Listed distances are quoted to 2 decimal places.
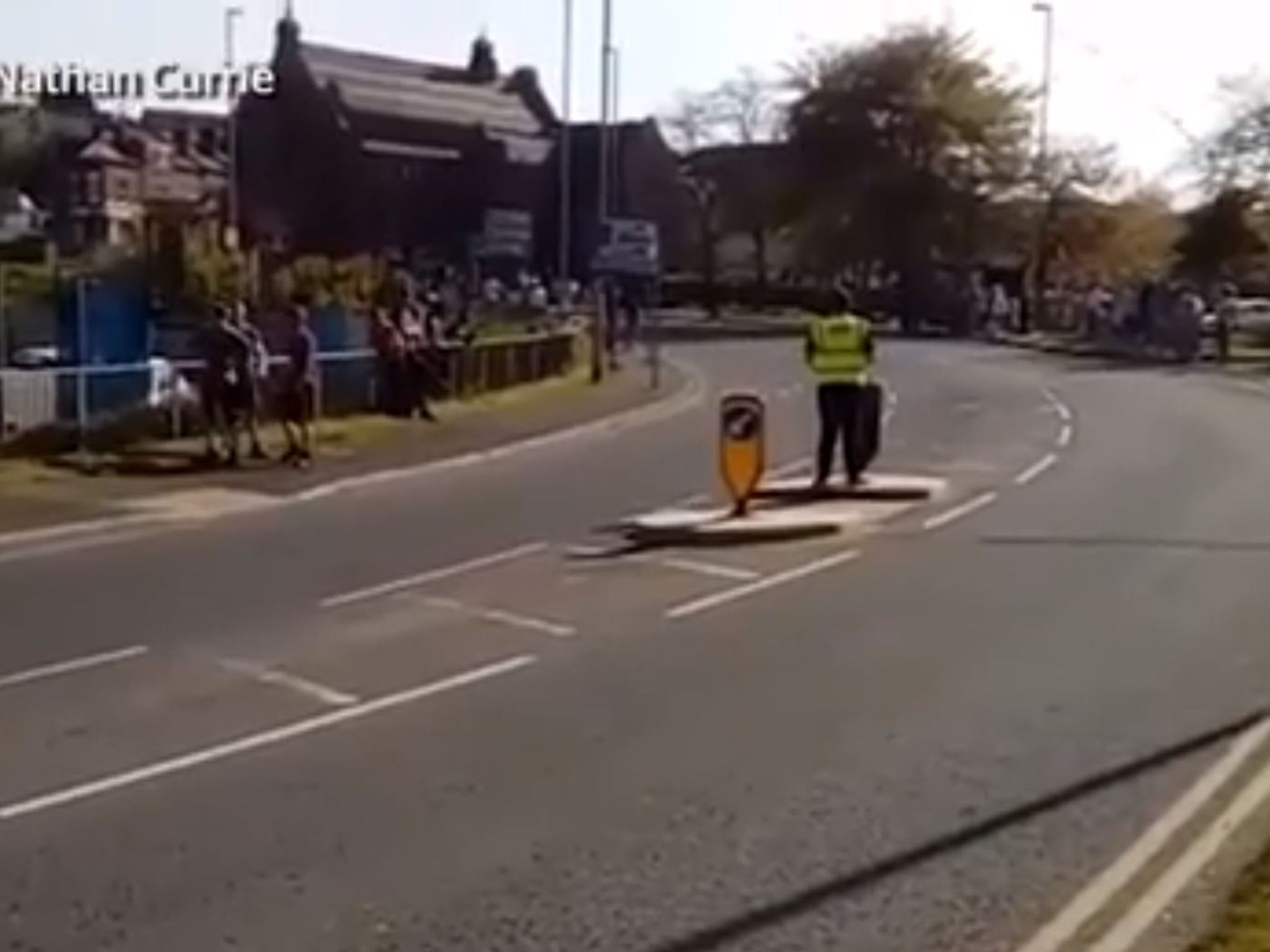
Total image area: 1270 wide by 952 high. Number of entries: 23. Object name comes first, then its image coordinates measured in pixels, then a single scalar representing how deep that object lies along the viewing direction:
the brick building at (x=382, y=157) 94.69
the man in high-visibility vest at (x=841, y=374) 24.48
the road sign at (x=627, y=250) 49.06
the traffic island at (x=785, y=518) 20.94
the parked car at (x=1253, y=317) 78.00
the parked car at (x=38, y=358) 29.25
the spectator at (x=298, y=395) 28.23
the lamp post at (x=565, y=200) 75.19
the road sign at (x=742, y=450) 22.75
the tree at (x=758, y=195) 94.69
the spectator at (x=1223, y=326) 63.31
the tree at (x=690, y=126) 120.00
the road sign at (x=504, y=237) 88.00
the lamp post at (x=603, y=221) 46.69
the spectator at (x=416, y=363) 34.44
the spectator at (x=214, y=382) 27.81
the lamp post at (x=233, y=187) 48.01
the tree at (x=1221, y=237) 72.88
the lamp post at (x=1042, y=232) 89.62
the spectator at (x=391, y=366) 33.91
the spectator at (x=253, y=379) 28.11
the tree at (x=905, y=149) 88.56
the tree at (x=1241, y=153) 72.31
